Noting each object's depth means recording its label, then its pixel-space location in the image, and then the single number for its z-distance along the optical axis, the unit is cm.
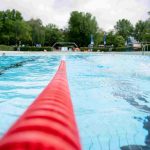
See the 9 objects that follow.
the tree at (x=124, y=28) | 5508
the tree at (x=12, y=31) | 4011
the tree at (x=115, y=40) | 4470
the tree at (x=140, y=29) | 5108
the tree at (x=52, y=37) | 4627
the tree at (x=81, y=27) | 4630
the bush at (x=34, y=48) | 3074
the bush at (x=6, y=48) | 2682
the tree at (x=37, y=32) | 4470
